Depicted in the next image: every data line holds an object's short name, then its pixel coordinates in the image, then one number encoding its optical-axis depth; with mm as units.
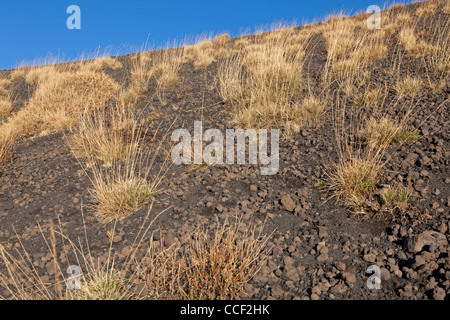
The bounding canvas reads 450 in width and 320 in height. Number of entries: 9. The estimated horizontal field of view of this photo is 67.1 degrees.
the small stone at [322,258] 2775
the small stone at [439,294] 2223
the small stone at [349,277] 2486
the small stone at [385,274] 2518
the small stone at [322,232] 3060
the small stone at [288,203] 3487
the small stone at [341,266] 2641
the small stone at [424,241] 2729
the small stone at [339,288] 2441
